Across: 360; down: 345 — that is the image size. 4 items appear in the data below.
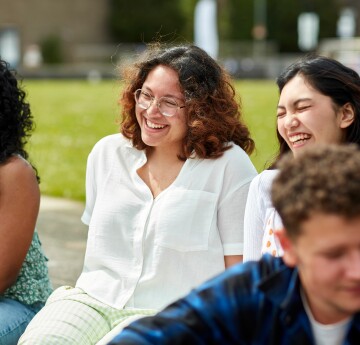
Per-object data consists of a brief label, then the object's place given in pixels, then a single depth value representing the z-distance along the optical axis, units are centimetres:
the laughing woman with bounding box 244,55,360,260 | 319
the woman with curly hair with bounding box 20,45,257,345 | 343
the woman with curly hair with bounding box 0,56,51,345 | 352
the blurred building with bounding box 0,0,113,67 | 5462
